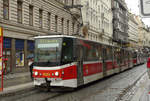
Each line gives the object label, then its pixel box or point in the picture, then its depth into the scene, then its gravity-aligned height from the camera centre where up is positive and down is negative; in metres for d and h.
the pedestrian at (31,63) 16.08 -0.40
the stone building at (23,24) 21.02 +3.53
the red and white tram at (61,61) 11.09 -0.22
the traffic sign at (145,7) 3.74 +0.81
